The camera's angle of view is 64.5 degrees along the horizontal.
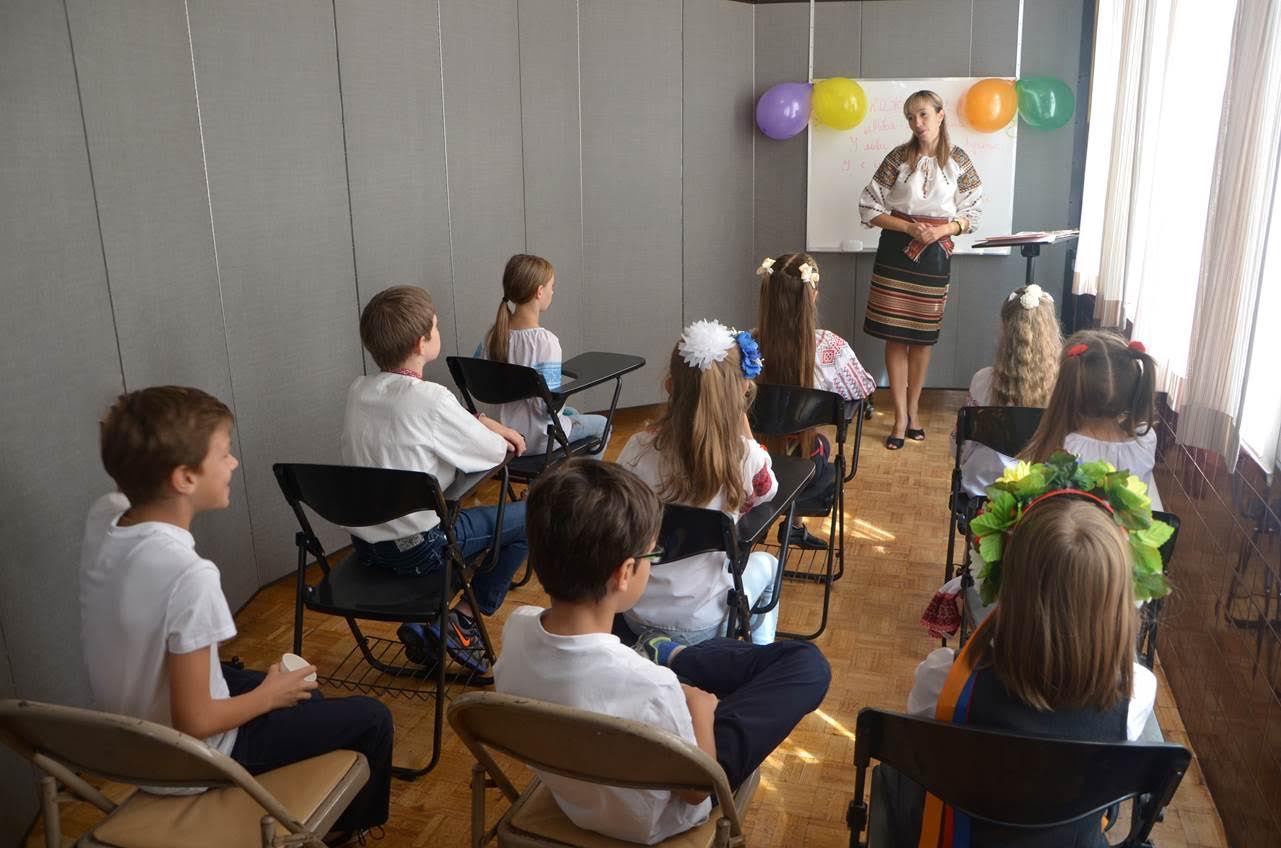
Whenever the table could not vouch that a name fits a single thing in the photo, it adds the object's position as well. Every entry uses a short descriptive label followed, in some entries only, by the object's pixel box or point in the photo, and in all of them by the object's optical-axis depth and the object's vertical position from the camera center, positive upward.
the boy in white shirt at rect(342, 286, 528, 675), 2.63 -0.73
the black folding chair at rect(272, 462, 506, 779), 2.36 -0.97
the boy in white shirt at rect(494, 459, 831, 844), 1.49 -0.72
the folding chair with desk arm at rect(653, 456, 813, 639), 2.17 -0.86
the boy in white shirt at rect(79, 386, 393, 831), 1.67 -0.73
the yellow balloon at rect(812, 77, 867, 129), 5.50 +0.21
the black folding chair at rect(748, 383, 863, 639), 3.14 -0.84
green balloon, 5.26 +0.19
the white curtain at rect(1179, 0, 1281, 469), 2.27 -0.23
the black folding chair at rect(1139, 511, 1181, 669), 2.13 -1.02
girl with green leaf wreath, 1.41 -0.69
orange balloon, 5.32 +0.19
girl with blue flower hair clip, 2.28 -0.74
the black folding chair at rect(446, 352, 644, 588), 3.43 -0.81
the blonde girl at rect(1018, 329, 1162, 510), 2.55 -0.66
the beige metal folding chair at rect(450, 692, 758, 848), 1.37 -0.83
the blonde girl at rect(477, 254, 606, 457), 3.67 -0.69
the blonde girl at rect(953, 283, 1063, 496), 3.32 -0.69
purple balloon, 5.53 +0.18
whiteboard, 5.50 -0.11
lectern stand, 4.66 -0.46
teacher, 5.05 -0.49
